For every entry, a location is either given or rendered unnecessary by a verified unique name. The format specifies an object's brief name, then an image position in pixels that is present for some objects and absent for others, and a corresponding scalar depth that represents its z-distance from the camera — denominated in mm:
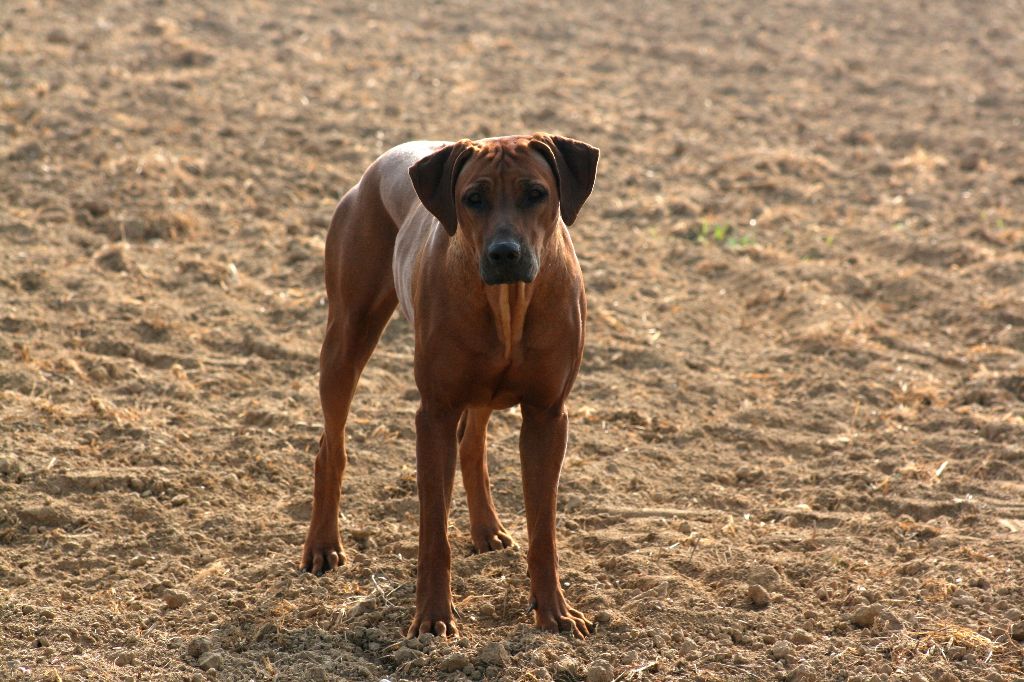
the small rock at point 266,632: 9266
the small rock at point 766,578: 9992
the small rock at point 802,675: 8711
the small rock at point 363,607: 9539
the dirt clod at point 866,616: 9500
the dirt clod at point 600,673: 8680
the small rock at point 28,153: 19016
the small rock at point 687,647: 9070
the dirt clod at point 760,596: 9766
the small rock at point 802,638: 9242
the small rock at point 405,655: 8875
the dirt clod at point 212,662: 8789
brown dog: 8789
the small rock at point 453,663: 8781
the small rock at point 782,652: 9016
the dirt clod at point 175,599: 9687
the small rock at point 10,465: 11305
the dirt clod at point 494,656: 8812
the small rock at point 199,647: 8992
